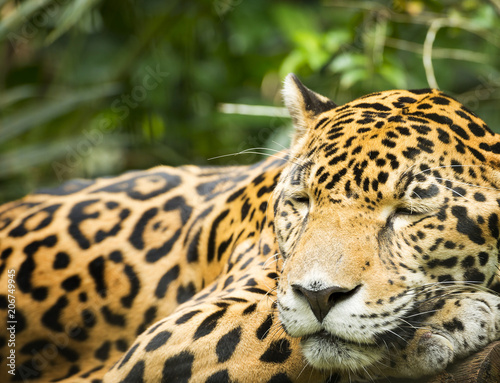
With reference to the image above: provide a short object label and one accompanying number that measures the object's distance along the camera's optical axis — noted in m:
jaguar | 6.37
